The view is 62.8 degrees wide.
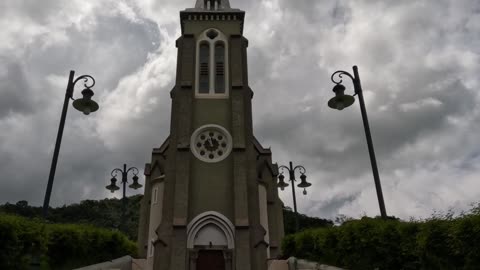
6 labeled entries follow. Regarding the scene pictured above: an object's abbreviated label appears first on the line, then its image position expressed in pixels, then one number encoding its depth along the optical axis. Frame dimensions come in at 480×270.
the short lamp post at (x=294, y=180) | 25.22
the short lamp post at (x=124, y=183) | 25.42
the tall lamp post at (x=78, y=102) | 12.34
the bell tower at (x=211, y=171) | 22.58
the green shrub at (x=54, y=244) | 9.21
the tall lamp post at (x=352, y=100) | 12.16
